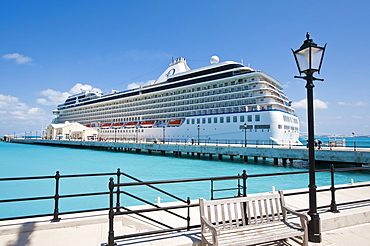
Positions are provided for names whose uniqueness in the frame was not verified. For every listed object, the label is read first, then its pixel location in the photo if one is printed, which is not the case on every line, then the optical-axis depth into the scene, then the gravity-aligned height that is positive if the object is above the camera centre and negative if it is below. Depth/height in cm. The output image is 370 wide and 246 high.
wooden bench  301 -128
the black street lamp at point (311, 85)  379 +95
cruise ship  3438 +594
